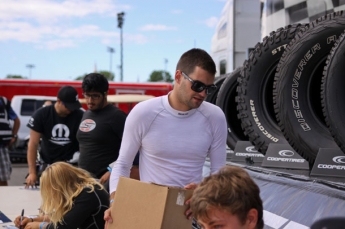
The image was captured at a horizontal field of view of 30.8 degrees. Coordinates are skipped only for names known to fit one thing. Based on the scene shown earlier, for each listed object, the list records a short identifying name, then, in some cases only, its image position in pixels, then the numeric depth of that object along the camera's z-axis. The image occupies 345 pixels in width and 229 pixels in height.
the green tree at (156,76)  85.50
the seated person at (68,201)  3.59
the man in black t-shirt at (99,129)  4.87
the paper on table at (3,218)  3.76
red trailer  18.83
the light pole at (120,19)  40.69
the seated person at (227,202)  1.97
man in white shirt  2.99
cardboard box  2.69
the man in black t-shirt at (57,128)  5.70
